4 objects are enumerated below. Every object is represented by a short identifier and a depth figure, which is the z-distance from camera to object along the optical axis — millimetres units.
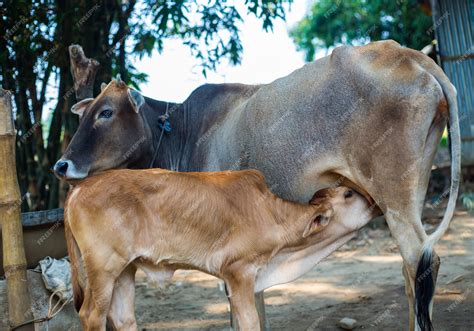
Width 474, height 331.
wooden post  6098
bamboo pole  4516
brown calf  4285
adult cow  4625
